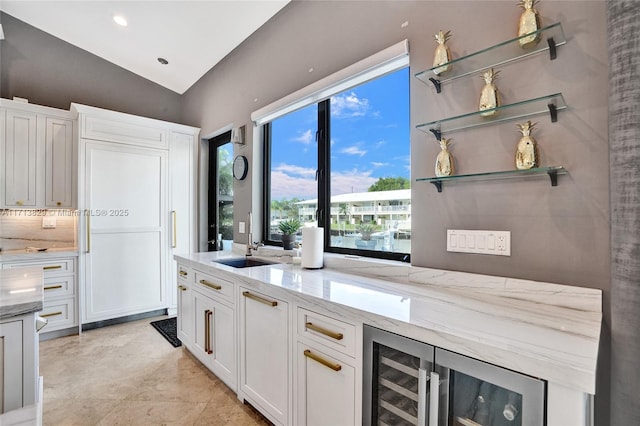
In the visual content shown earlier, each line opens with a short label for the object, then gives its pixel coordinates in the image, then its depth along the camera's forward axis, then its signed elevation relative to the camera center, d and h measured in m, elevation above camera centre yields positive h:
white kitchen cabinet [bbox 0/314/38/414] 1.06 -0.51
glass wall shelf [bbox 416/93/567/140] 1.24 +0.44
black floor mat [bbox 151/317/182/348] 2.96 -1.21
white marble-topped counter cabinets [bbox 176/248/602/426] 0.78 -0.37
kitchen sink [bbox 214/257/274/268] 2.59 -0.41
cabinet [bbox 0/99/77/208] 2.97 +0.57
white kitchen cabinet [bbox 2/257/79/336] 3.00 -0.78
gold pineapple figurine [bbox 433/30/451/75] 1.54 +0.79
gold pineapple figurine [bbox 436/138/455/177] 1.53 +0.26
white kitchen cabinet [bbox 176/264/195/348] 2.53 -0.78
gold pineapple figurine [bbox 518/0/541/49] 1.25 +0.77
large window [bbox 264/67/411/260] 1.99 +0.35
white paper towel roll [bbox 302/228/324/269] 2.09 -0.23
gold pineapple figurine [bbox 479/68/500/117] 1.37 +0.53
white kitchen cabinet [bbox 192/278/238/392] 2.02 -0.84
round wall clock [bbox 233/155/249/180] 3.08 +0.47
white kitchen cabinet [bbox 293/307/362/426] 1.24 -0.68
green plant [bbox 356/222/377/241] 2.13 -0.11
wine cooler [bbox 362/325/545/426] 0.85 -0.55
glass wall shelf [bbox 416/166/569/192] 1.23 +0.17
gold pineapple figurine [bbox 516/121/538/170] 1.26 +0.26
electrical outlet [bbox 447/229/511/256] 1.38 -0.13
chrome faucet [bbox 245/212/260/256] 2.82 -0.27
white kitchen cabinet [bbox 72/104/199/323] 3.19 +0.05
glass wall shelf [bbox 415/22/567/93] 1.23 +0.70
